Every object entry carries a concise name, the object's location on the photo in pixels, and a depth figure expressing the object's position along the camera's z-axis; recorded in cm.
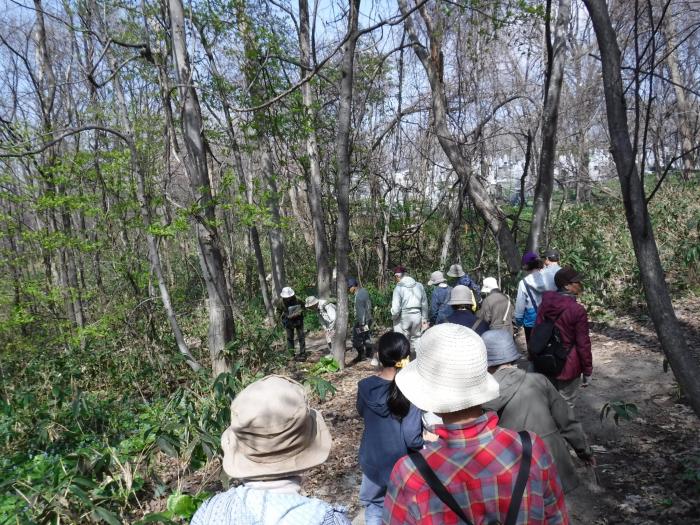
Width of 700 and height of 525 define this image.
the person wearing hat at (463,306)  494
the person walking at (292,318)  962
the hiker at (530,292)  525
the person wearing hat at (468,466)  153
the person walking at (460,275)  761
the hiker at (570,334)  373
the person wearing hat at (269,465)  135
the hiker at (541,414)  256
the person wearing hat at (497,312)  560
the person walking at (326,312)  906
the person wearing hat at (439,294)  747
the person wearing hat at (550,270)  524
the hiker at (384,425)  263
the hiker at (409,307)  723
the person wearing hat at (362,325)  836
